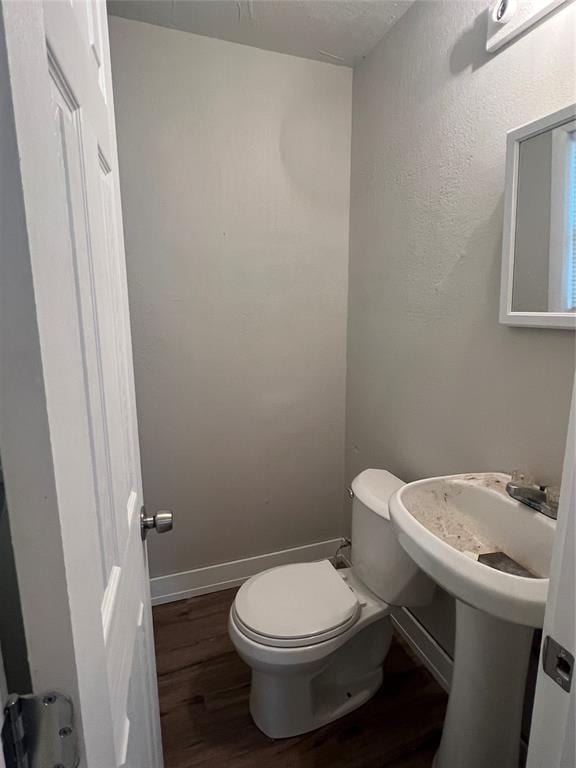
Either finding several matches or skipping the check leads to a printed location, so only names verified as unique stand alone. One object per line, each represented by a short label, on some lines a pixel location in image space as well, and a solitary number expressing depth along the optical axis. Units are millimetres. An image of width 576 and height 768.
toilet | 1185
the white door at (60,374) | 262
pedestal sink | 918
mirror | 926
